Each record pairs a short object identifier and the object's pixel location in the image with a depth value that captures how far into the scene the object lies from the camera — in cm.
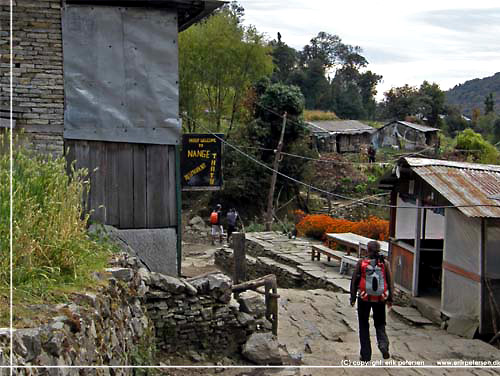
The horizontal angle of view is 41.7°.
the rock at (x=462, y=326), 1041
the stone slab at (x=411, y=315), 1145
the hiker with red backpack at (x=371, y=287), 798
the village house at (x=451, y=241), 1034
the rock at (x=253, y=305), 941
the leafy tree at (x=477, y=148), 3309
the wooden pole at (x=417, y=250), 1252
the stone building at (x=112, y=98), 952
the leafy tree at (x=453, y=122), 5244
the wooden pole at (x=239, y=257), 1218
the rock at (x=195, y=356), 876
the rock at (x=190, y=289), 890
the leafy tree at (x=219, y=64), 3061
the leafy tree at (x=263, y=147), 2928
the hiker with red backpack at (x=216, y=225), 2238
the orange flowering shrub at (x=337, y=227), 1908
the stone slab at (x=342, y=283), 1357
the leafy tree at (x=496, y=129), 4662
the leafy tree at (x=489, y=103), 5425
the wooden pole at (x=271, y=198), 2506
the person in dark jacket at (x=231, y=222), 2229
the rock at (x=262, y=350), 855
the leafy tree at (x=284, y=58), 5275
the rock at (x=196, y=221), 2725
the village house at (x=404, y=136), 4256
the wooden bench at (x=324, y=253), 1622
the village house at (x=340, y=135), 4125
